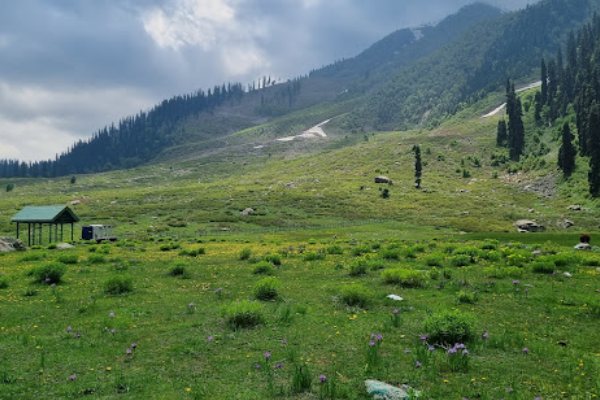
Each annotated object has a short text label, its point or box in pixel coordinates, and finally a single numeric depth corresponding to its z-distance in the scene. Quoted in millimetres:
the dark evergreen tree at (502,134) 189375
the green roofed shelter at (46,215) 66875
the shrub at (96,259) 37312
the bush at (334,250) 40316
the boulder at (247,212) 108044
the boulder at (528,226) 85894
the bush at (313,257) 36062
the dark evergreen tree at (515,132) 173250
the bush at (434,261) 31641
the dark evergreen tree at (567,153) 124312
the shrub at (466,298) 20656
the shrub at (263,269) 30172
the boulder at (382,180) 154762
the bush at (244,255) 37906
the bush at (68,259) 36603
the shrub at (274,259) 34062
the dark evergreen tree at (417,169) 152262
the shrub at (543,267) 27359
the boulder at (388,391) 10734
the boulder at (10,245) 49447
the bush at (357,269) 28391
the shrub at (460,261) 31047
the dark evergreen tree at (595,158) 106625
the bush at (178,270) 30125
